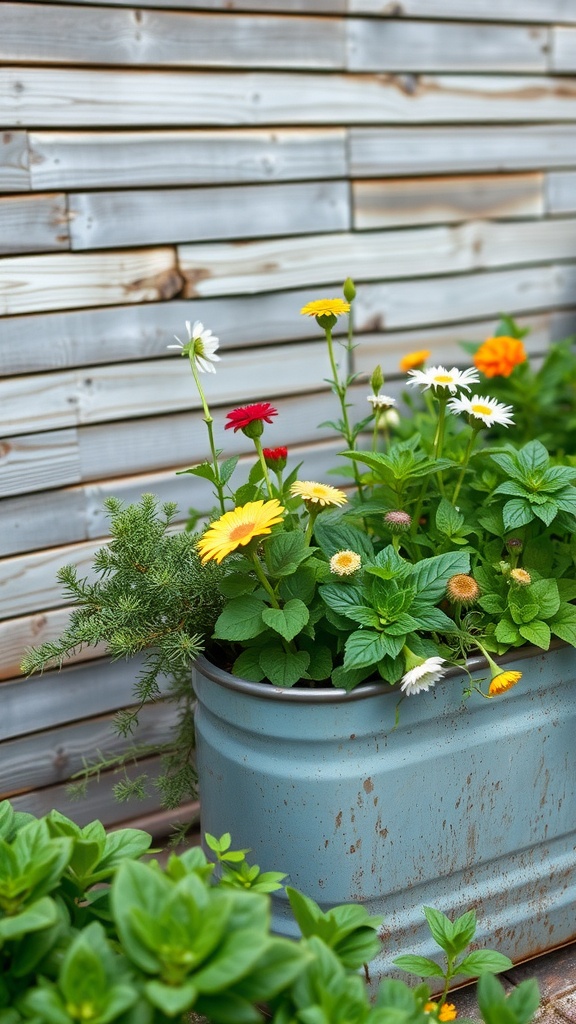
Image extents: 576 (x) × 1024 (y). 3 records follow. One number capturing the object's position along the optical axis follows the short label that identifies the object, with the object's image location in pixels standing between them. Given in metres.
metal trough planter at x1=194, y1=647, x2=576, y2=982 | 1.19
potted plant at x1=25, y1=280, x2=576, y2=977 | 1.19
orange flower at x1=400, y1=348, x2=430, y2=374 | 1.61
